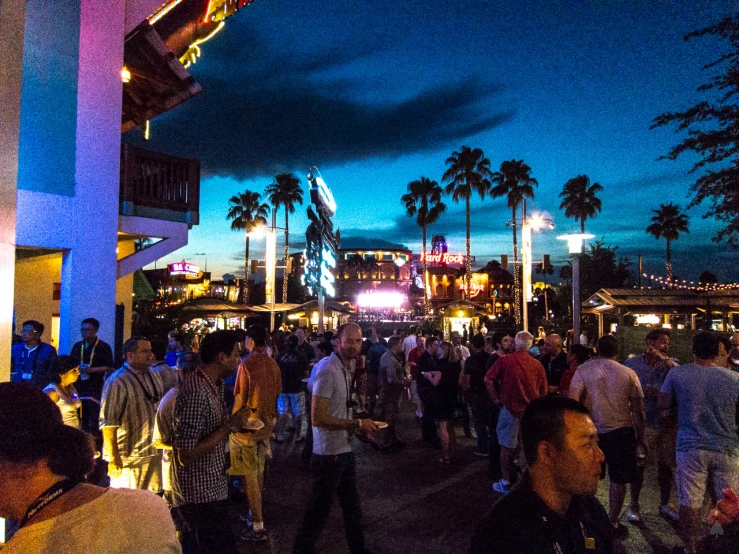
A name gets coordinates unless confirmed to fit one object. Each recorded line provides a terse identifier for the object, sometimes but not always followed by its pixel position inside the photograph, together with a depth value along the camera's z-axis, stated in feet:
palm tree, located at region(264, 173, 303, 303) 155.43
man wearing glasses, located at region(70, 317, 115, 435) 22.26
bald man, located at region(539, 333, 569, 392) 26.16
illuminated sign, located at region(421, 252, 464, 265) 221.05
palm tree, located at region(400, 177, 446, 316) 163.43
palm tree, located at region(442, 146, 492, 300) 138.62
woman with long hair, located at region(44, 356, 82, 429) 18.28
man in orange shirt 17.71
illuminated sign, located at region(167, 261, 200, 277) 172.61
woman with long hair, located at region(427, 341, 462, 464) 27.45
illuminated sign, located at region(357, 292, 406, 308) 195.52
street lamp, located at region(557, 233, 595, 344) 47.62
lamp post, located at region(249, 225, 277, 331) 80.28
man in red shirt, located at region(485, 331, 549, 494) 21.52
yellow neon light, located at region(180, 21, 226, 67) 44.05
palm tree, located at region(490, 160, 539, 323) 133.39
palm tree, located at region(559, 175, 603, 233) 164.14
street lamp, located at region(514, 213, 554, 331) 66.63
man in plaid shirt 11.57
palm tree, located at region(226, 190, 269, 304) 163.02
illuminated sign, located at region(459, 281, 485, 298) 214.48
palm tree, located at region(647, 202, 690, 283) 186.19
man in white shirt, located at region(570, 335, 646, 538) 17.74
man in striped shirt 14.65
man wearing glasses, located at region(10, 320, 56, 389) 21.01
